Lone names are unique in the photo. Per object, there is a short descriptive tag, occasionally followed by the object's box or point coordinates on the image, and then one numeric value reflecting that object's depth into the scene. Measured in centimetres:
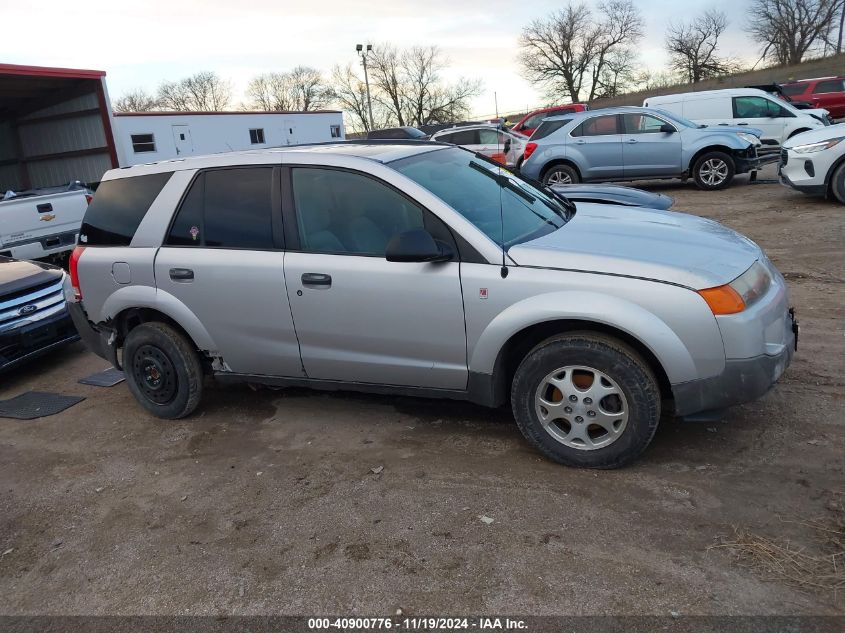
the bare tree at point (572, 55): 6056
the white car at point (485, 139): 1670
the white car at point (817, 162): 959
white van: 1439
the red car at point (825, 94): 2188
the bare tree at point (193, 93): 7694
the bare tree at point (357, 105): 6562
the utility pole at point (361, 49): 4201
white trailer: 2511
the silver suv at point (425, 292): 327
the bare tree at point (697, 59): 5941
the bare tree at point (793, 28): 5644
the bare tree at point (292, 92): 7344
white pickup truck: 914
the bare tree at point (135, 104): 7050
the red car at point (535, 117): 2118
